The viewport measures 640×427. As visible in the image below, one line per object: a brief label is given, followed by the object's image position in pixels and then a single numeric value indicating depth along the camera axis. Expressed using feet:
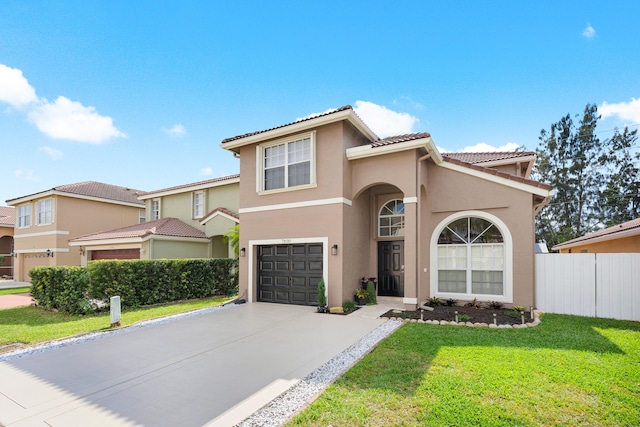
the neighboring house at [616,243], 36.10
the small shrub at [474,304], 33.19
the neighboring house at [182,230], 55.62
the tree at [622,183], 102.20
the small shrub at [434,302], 34.12
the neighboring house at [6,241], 93.31
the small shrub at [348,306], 32.97
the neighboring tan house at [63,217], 72.02
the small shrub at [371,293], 35.91
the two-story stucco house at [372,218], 32.65
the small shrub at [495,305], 32.17
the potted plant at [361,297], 35.58
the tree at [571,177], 106.83
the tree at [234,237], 51.52
